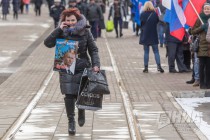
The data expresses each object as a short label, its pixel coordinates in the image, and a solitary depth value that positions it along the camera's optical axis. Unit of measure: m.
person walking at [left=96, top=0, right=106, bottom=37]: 30.79
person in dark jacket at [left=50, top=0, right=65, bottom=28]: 33.81
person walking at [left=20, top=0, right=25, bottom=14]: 51.97
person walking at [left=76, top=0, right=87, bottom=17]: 31.46
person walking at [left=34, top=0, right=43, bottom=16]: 49.71
